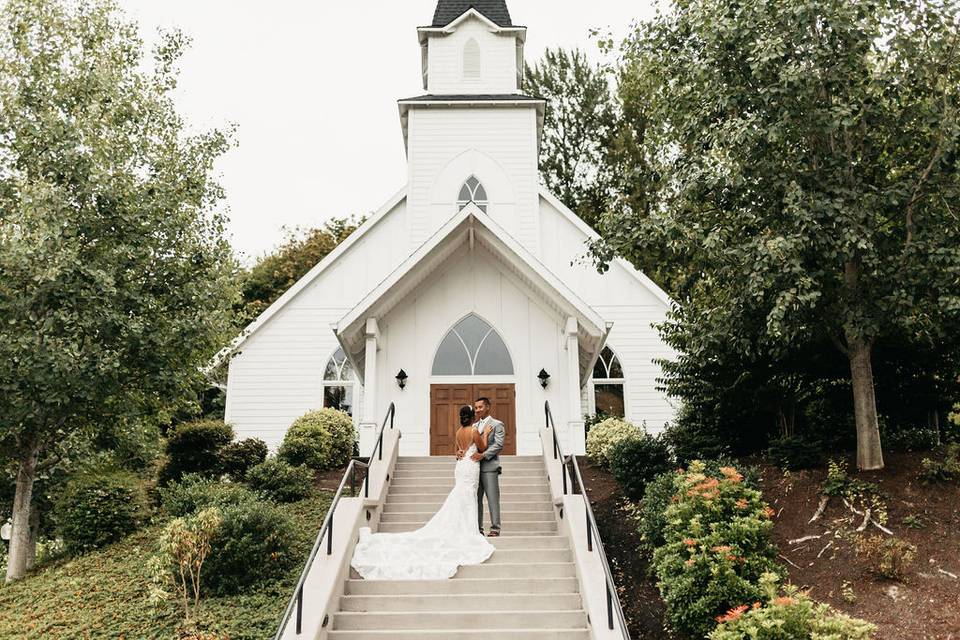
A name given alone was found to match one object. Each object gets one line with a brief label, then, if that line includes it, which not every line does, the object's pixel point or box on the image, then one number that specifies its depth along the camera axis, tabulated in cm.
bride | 946
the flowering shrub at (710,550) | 866
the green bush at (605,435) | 1789
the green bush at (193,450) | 1755
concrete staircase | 845
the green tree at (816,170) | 1027
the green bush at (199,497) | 1259
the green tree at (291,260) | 3672
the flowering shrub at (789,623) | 715
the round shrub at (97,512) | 1359
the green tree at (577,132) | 3594
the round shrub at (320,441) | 1823
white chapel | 1482
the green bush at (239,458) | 1772
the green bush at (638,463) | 1315
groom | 1041
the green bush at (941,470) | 1059
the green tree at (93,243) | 1184
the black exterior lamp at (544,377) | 1477
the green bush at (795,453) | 1195
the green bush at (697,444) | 1374
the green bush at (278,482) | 1509
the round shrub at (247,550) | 1063
